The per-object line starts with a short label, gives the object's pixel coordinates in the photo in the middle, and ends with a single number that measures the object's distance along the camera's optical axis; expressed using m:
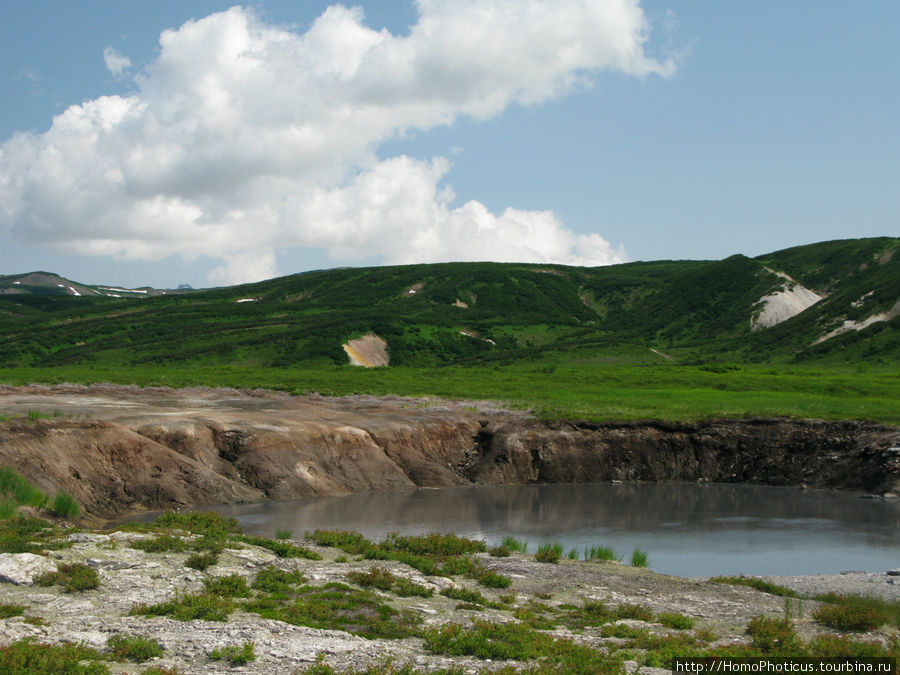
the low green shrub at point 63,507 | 26.35
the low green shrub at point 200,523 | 21.92
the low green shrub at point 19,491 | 26.08
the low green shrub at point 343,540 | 21.22
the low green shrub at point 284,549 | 19.59
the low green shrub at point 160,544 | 18.28
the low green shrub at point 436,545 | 21.69
